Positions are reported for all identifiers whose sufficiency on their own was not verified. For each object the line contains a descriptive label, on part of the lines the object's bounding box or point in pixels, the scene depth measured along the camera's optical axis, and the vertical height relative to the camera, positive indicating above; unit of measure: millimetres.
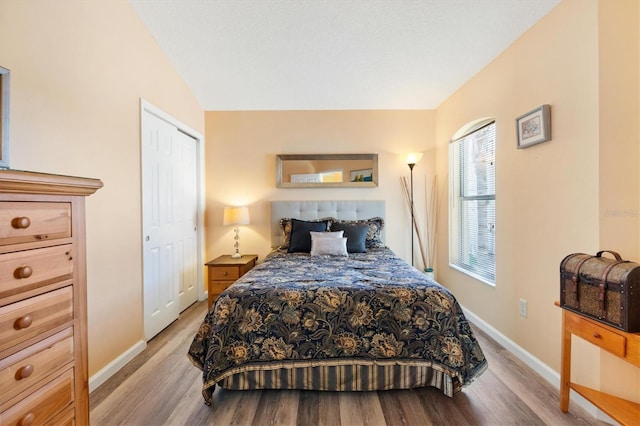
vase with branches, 3766 -126
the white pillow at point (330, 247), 2945 -374
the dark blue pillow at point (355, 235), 3124 -265
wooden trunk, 1229 -381
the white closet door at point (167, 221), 2580 -89
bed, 1704 -798
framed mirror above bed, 3781 +576
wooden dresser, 862 -298
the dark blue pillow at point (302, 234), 3197 -254
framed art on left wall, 1211 +443
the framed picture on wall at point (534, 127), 1926 +628
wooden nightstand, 3141 -711
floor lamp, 3584 +704
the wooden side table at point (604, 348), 1245 -672
